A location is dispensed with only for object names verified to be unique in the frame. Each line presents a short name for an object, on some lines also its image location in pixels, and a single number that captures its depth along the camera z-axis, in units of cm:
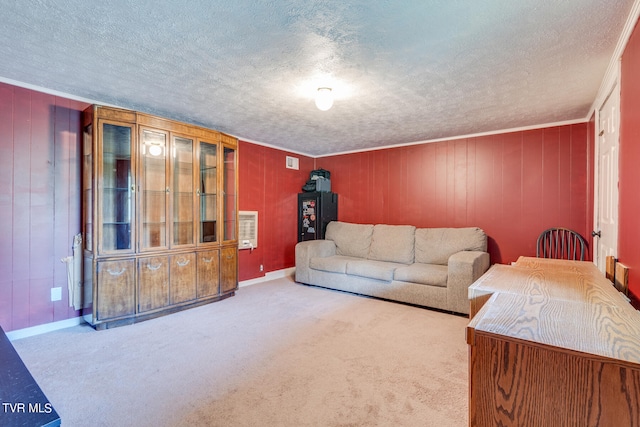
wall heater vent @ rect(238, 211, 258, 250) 458
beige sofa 345
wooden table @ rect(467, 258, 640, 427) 73
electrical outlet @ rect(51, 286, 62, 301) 289
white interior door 213
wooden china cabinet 292
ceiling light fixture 265
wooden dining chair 360
